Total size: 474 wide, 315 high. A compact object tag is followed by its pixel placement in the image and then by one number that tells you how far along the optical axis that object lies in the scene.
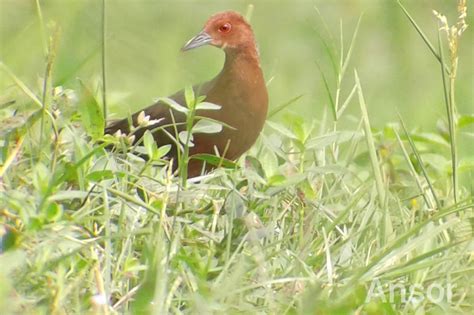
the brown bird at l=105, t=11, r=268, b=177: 9.16
